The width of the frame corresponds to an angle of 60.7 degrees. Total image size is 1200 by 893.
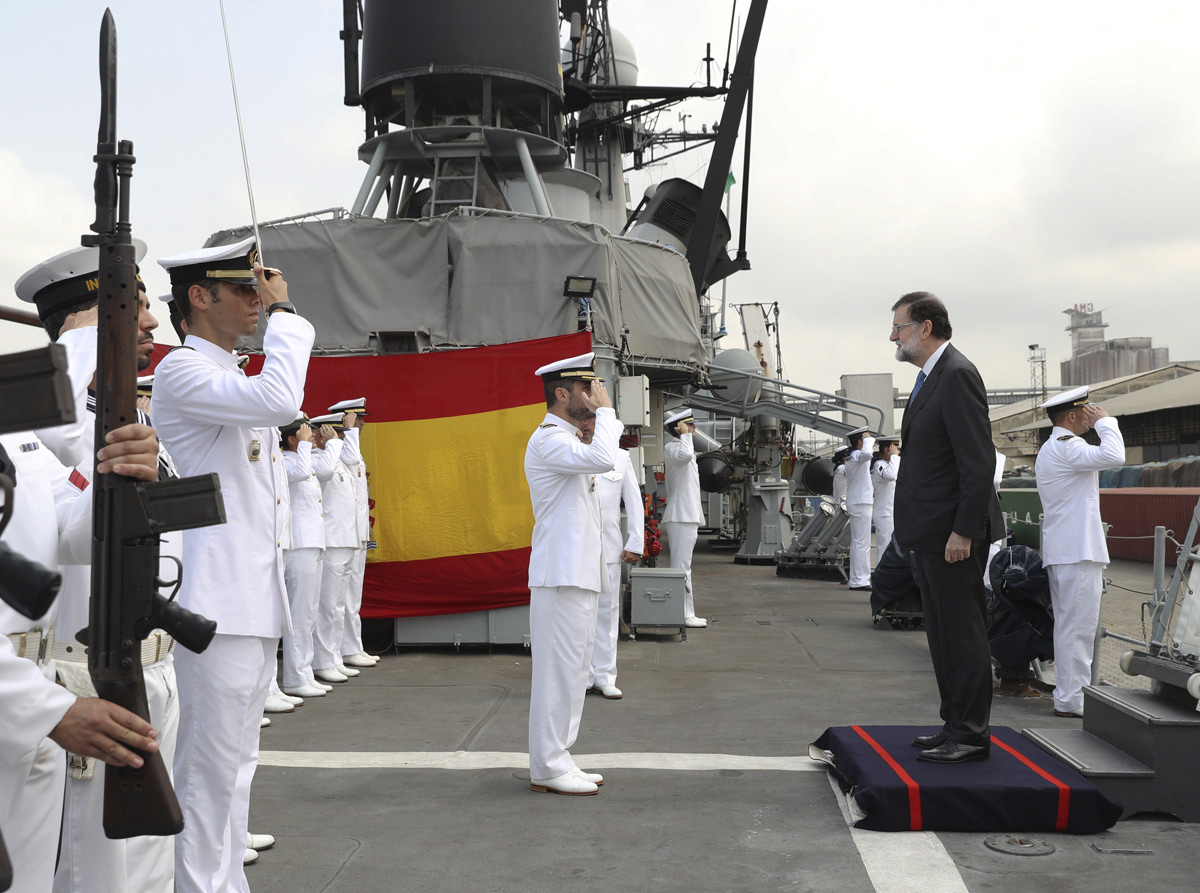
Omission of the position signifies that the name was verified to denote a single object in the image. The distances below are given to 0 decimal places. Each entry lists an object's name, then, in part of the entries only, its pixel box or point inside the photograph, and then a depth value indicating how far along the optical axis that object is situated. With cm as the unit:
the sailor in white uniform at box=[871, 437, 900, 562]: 1420
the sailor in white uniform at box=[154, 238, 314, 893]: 303
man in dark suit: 465
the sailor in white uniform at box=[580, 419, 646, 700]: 737
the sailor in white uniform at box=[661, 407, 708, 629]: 1151
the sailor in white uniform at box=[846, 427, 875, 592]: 1517
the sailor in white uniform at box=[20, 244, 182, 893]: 236
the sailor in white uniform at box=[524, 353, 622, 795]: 496
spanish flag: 911
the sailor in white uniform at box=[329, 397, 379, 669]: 884
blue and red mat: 420
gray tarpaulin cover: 1017
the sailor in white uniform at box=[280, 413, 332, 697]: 787
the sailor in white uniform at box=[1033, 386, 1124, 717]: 646
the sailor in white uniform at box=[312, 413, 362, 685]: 828
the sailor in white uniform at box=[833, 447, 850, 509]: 1717
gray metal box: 987
